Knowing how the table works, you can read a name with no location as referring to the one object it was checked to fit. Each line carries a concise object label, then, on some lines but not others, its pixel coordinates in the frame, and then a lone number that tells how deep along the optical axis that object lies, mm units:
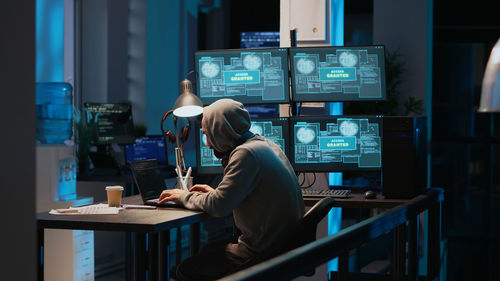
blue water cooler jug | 5160
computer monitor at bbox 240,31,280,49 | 9414
